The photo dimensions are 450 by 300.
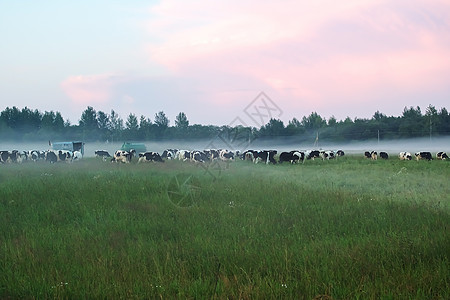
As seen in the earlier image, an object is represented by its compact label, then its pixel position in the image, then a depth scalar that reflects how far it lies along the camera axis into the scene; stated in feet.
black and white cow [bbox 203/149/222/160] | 133.26
